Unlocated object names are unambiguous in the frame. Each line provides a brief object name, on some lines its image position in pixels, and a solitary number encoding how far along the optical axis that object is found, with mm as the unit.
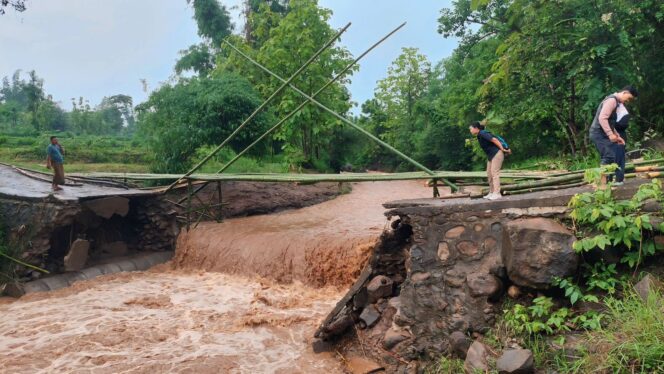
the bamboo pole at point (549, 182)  5488
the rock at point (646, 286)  3572
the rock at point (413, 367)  4837
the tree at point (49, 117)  32031
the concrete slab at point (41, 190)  10742
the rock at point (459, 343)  4457
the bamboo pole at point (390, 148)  8352
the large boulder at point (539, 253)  4035
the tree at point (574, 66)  10359
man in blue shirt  11188
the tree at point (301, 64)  19453
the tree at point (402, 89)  34219
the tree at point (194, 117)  15672
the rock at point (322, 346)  6225
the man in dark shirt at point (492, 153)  5582
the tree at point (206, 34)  28312
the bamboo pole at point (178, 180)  10019
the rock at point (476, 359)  4125
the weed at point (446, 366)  4453
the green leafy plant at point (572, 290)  3891
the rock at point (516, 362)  3775
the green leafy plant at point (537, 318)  3977
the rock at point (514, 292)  4363
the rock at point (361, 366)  5285
